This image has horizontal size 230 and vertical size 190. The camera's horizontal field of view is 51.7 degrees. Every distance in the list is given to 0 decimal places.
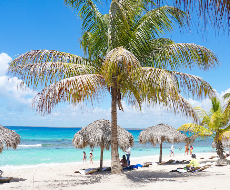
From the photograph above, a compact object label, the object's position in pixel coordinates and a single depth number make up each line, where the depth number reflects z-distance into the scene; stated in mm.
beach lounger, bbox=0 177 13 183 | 8328
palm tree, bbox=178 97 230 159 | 12539
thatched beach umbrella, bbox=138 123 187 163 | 14321
